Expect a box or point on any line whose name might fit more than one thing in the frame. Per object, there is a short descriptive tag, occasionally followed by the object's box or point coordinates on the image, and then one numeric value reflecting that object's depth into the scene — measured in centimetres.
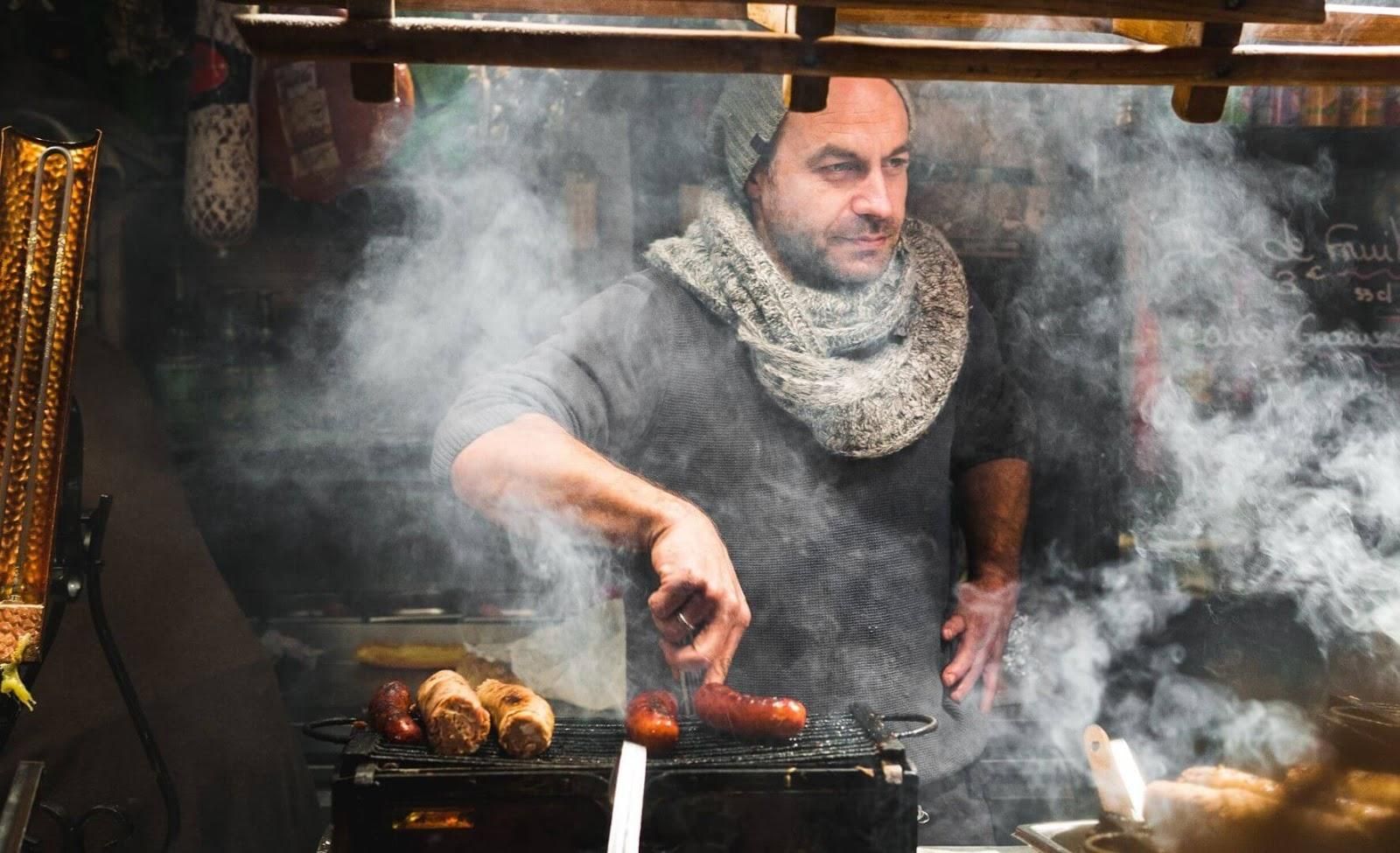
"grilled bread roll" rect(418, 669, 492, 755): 292
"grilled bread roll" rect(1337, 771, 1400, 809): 255
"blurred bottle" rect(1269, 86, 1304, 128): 409
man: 385
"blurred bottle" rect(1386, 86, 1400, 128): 415
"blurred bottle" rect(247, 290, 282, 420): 376
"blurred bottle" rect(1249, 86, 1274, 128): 407
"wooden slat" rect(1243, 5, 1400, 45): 227
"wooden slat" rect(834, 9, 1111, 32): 224
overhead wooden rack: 192
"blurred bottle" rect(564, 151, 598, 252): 385
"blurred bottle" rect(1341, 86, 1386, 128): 413
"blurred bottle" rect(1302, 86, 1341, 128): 410
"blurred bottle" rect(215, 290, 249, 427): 375
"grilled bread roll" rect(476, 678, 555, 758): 291
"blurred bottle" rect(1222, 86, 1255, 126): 407
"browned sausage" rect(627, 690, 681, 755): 290
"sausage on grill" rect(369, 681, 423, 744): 298
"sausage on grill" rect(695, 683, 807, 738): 301
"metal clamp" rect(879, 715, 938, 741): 306
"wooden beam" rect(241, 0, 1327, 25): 190
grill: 272
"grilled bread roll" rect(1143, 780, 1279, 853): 268
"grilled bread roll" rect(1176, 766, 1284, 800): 272
